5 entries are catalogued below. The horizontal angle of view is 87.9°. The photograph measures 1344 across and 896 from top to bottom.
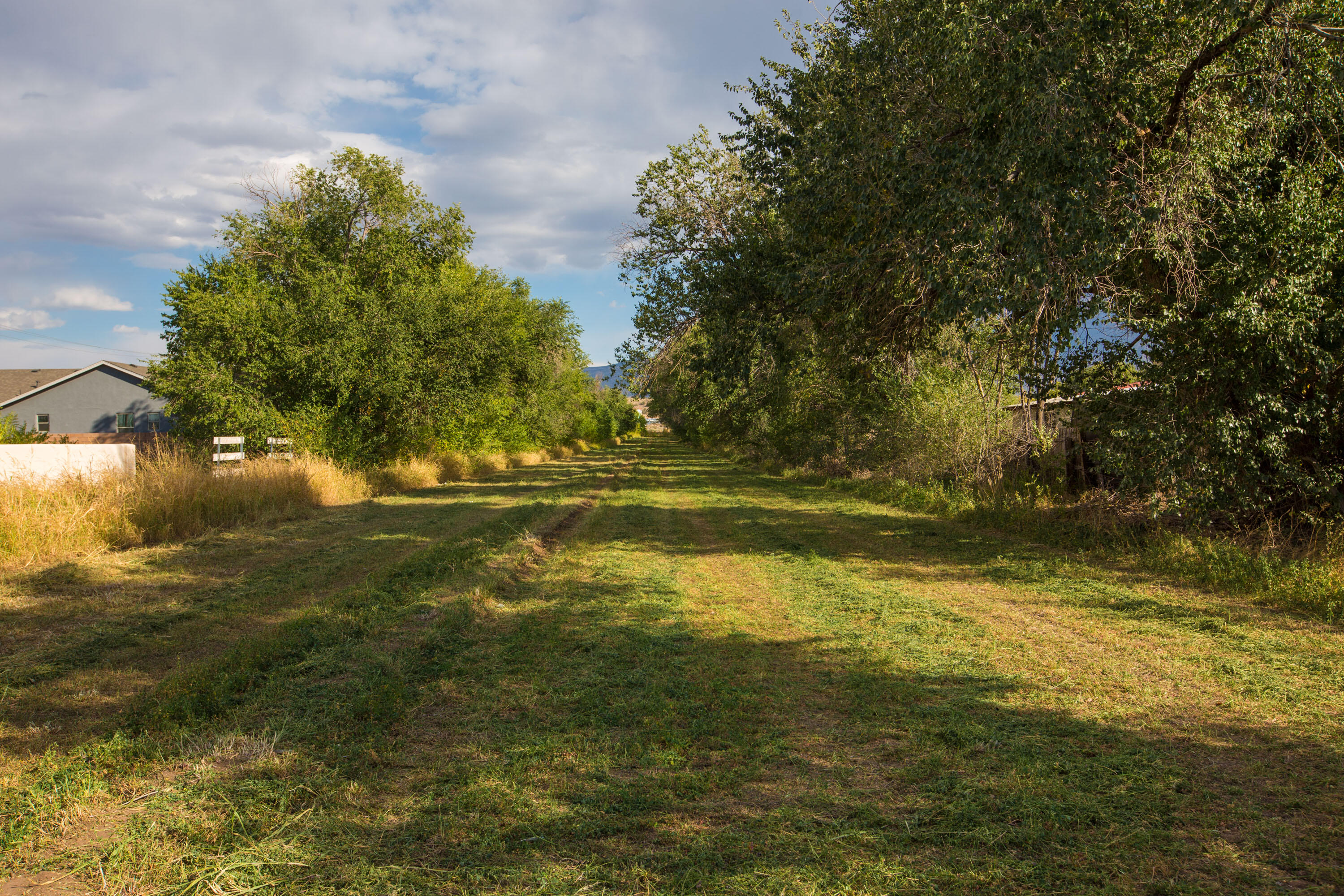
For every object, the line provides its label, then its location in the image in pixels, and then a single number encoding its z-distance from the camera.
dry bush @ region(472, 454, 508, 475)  30.41
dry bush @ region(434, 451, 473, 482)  26.22
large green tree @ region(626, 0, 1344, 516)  7.82
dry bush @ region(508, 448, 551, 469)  37.22
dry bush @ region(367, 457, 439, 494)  21.12
